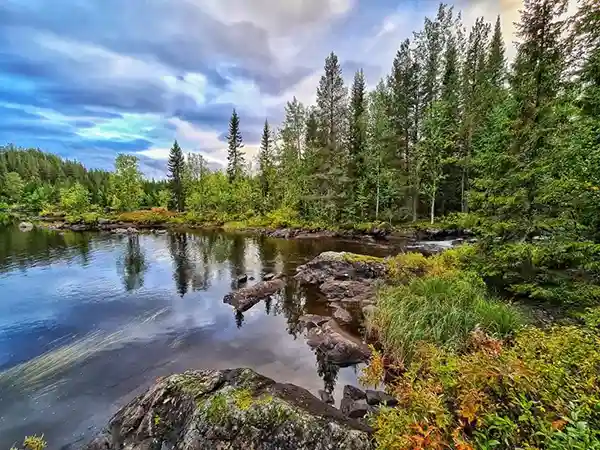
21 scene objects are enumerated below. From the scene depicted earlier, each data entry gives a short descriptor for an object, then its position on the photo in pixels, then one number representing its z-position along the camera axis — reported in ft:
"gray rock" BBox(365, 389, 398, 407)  21.90
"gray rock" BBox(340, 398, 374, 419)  20.68
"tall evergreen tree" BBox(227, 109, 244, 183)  192.54
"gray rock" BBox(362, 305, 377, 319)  34.33
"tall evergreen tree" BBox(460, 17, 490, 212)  94.58
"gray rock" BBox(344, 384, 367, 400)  22.74
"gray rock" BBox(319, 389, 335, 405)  23.61
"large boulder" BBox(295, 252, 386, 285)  53.31
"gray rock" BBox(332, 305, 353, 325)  37.37
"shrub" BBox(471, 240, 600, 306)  26.43
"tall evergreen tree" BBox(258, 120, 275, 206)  158.95
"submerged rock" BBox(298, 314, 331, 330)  36.96
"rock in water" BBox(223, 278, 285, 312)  44.65
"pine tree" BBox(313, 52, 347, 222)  124.98
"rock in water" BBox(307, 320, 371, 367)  29.14
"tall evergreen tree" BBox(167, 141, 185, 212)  199.82
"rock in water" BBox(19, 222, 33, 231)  137.13
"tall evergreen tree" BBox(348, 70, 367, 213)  121.20
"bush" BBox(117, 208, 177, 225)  161.52
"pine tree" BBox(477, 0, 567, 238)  31.68
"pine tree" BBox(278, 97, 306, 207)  145.46
